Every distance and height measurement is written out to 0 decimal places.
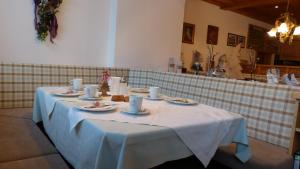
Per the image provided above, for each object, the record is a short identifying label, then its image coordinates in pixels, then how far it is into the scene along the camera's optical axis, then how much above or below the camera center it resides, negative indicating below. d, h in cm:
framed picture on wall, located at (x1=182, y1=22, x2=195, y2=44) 468 +69
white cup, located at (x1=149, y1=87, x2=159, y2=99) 173 -18
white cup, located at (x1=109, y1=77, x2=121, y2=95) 179 -15
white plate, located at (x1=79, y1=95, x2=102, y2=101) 153 -22
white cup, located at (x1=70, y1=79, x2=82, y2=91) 186 -16
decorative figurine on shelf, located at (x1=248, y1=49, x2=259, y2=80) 594 +32
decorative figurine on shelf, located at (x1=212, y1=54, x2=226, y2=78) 529 +20
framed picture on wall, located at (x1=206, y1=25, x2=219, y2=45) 511 +74
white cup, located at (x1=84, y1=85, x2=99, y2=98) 157 -18
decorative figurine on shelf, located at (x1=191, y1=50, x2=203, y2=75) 464 +17
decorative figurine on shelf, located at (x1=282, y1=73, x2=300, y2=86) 246 -7
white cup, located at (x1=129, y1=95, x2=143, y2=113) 123 -20
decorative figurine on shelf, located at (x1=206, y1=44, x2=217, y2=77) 517 +29
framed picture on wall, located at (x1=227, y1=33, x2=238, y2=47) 558 +71
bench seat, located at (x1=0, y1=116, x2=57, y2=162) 132 -50
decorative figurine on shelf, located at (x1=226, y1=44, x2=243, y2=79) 566 +12
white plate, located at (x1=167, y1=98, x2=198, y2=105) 158 -23
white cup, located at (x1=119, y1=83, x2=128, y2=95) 177 -17
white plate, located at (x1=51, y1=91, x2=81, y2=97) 160 -21
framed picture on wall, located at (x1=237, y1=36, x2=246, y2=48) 584 +73
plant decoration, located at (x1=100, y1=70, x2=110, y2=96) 173 -16
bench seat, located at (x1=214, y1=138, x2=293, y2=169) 148 -55
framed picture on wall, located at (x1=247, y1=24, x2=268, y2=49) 614 +91
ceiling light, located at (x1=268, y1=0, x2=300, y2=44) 400 +75
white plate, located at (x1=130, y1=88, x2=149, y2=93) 200 -20
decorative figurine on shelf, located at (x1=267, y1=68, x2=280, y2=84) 237 -5
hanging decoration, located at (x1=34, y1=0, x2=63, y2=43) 280 +51
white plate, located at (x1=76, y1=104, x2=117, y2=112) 121 -23
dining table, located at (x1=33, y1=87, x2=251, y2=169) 95 -30
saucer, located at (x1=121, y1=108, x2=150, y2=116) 123 -24
